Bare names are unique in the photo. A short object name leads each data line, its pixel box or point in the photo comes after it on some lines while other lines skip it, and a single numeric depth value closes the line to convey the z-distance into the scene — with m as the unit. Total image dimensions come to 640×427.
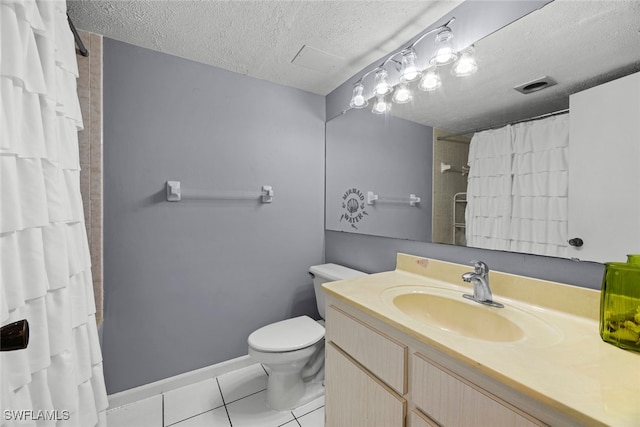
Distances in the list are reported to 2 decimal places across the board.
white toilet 1.43
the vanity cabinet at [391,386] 0.63
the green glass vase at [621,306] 0.67
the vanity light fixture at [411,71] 1.20
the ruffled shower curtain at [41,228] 0.67
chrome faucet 1.01
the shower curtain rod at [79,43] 1.14
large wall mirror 0.86
